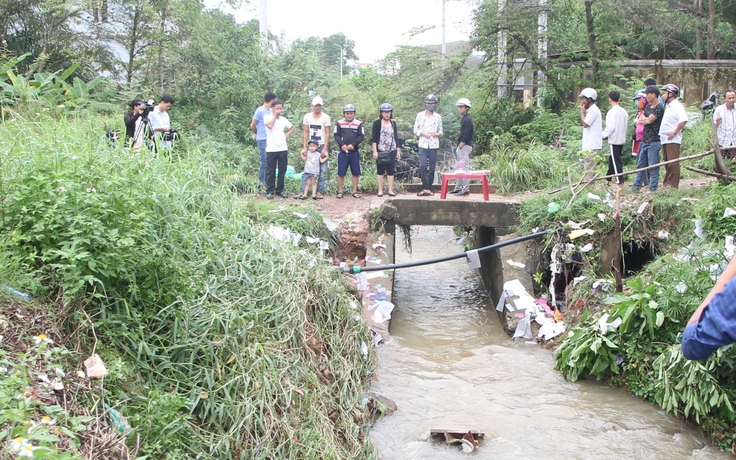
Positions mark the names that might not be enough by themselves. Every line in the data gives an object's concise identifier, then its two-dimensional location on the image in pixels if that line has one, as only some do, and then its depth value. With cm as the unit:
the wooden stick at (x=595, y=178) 719
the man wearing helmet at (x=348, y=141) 1059
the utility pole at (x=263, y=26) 1686
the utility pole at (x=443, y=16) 1564
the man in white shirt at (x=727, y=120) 928
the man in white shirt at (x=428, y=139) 1093
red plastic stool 975
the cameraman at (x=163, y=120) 922
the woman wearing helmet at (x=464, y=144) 1083
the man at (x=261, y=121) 1019
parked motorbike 1446
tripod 822
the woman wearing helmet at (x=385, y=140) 1070
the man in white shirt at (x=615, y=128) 971
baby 1049
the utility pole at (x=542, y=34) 1477
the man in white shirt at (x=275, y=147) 997
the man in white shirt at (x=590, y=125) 1002
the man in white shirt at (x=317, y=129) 1052
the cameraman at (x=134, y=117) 870
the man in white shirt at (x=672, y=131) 880
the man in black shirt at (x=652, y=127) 925
